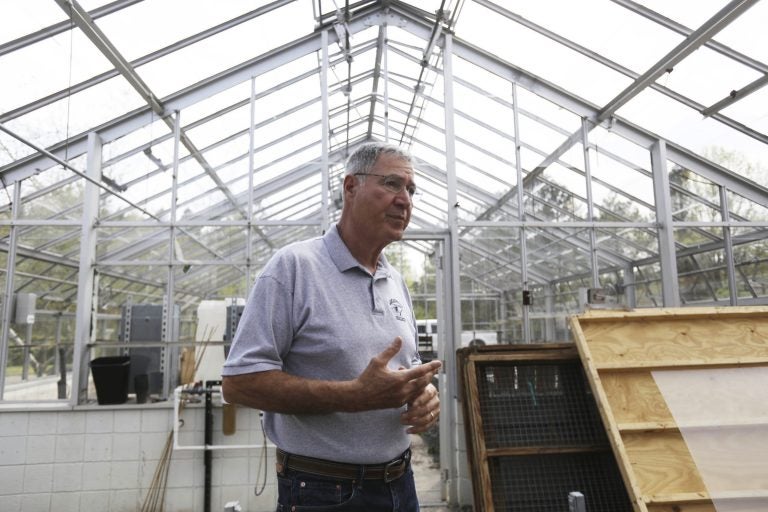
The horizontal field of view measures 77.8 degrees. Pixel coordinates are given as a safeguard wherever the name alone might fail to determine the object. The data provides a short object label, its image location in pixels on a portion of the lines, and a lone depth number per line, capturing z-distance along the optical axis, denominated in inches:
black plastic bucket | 168.4
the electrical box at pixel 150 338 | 178.1
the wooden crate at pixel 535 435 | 115.9
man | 38.4
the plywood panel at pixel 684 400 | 49.3
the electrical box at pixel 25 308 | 180.1
